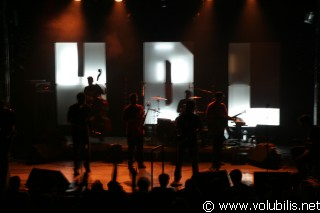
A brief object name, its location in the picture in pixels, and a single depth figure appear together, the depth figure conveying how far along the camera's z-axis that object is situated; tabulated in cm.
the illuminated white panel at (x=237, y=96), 1586
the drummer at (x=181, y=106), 1330
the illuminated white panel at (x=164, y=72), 1599
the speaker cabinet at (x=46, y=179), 798
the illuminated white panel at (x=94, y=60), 1623
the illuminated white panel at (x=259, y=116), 1415
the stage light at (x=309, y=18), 1386
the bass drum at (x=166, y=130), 1330
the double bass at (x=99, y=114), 1371
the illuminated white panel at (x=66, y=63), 1628
